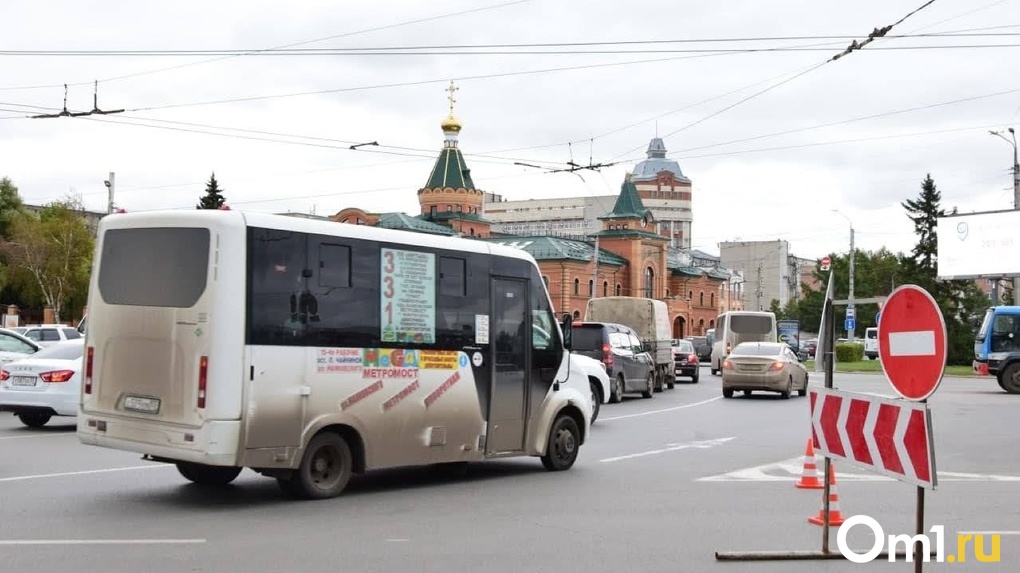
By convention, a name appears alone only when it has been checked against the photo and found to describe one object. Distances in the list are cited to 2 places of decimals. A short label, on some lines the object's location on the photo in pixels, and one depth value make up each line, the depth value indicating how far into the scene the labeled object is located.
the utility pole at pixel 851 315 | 72.96
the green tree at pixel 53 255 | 79.62
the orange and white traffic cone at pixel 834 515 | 10.12
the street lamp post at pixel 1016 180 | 53.78
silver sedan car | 31.39
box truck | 35.97
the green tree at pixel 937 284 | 81.50
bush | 74.39
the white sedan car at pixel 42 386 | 18.75
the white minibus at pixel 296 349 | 10.51
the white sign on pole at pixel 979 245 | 54.34
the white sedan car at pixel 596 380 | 22.03
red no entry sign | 7.14
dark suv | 27.70
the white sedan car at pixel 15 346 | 23.28
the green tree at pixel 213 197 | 81.38
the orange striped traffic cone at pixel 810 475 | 12.79
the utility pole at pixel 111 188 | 47.99
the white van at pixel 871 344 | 89.38
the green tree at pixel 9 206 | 86.19
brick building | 105.81
